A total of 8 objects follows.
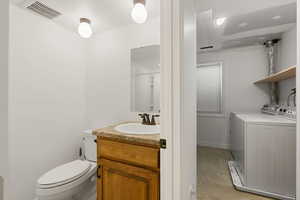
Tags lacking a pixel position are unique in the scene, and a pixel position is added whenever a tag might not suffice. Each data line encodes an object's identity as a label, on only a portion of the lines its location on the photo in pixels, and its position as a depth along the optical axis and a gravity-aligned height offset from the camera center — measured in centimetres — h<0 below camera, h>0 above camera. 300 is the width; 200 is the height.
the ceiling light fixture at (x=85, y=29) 169 +82
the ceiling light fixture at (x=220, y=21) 211 +120
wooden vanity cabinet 102 -55
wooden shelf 199 +38
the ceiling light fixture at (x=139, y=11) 139 +85
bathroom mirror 182 +26
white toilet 128 -77
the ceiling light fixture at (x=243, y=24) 230 +122
